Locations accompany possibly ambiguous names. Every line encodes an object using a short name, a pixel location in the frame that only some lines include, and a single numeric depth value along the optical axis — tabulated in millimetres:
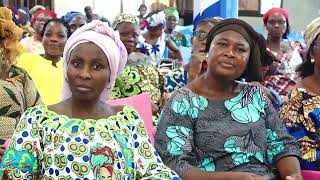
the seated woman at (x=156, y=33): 8314
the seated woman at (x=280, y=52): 4627
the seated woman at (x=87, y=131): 2477
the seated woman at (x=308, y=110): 3305
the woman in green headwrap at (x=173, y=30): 10145
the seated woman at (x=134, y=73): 4969
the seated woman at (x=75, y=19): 6941
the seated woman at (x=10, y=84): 3566
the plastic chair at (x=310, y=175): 3127
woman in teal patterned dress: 2939
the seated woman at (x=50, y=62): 4988
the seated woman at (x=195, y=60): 4379
